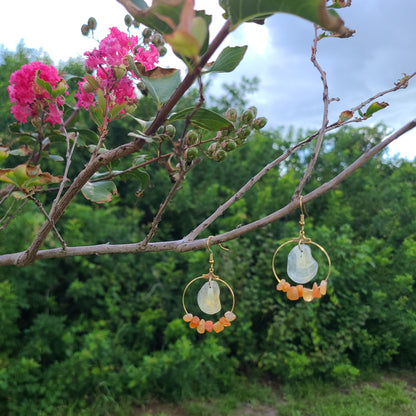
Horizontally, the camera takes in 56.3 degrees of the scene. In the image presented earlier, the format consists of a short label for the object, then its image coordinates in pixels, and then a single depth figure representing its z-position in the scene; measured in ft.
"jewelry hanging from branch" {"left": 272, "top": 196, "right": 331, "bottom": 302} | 0.74
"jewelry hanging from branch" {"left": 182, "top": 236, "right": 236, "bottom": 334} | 0.83
